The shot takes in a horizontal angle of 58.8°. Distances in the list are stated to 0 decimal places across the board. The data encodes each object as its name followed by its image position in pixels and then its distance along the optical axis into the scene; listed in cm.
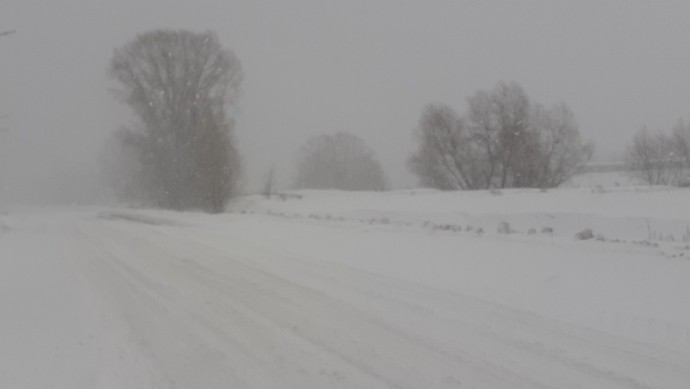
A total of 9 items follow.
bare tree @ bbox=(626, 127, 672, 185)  4716
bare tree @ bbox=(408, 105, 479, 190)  4850
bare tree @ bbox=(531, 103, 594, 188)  4675
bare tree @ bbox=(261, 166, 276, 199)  4628
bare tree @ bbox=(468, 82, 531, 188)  4675
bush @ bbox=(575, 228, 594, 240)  1273
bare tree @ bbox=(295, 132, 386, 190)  8775
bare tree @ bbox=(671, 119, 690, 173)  4591
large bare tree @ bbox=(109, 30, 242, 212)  3988
